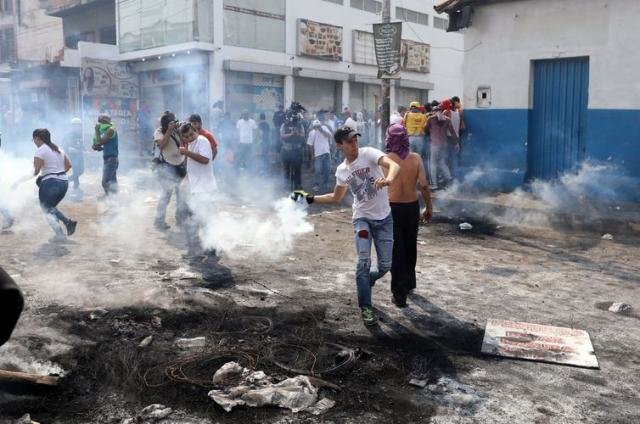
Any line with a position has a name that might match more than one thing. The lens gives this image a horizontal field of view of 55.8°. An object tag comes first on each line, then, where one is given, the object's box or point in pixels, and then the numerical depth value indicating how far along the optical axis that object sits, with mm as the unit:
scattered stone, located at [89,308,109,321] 4992
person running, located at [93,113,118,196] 11211
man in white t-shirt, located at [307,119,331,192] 13453
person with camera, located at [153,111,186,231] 8805
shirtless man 5406
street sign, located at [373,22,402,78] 13750
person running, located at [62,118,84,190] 13164
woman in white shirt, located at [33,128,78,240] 8062
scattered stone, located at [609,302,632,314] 5375
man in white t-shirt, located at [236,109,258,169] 16578
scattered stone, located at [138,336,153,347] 4442
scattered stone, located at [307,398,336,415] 3455
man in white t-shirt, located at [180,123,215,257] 7152
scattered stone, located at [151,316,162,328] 4887
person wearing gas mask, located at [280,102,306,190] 13062
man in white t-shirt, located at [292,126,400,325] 5023
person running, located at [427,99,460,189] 12125
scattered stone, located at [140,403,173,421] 3383
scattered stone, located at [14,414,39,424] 3250
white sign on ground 4258
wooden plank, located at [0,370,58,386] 3518
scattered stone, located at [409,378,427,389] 3793
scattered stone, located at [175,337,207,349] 4469
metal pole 14570
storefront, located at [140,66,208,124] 22203
